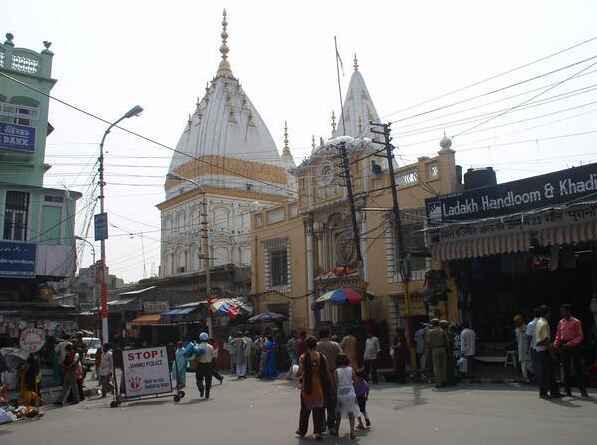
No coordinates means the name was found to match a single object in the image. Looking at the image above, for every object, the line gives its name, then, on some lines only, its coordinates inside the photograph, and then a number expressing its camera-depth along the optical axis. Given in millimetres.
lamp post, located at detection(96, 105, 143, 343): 19891
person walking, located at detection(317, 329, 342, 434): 8672
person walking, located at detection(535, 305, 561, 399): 11250
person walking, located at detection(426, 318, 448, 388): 14258
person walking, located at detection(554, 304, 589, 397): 11312
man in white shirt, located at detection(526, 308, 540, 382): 11819
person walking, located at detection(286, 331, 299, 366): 20509
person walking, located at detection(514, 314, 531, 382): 13727
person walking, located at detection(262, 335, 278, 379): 21297
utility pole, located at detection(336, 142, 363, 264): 21072
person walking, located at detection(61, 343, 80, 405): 15602
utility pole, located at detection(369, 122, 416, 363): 18156
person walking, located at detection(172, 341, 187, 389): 15648
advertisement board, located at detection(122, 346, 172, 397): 14843
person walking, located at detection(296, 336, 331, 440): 8445
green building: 21797
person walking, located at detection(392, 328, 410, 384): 16594
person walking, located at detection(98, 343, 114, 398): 16781
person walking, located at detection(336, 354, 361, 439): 8562
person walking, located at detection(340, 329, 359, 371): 12234
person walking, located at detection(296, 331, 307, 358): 16594
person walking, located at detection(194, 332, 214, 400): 14922
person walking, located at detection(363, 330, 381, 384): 17078
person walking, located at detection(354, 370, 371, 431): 9453
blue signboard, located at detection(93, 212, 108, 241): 20281
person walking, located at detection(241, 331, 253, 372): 23273
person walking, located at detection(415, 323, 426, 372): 17389
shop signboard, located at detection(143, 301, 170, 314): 35719
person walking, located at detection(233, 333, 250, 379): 22438
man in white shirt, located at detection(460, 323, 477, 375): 15477
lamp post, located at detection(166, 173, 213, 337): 27359
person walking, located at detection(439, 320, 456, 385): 14562
